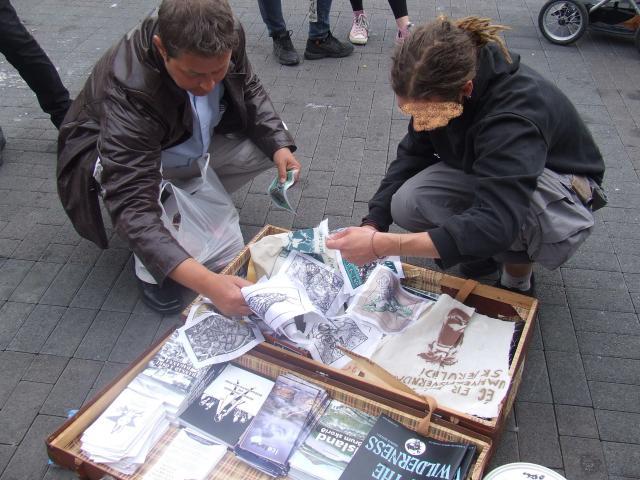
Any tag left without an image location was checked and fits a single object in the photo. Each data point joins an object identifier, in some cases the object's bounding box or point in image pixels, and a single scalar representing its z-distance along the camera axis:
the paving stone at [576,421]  1.98
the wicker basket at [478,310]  1.71
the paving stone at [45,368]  2.19
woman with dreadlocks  1.65
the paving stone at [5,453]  1.91
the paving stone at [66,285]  2.52
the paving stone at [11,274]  2.56
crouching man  1.86
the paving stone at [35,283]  2.52
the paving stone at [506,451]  1.90
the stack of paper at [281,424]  1.69
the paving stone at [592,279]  2.54
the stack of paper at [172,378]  1.83
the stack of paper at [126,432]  1.66
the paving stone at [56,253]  2.72
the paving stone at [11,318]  2.35
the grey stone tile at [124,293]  2.49
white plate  1.57
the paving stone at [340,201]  2.98
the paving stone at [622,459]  1.86
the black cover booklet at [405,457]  1.63
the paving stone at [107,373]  2.17
